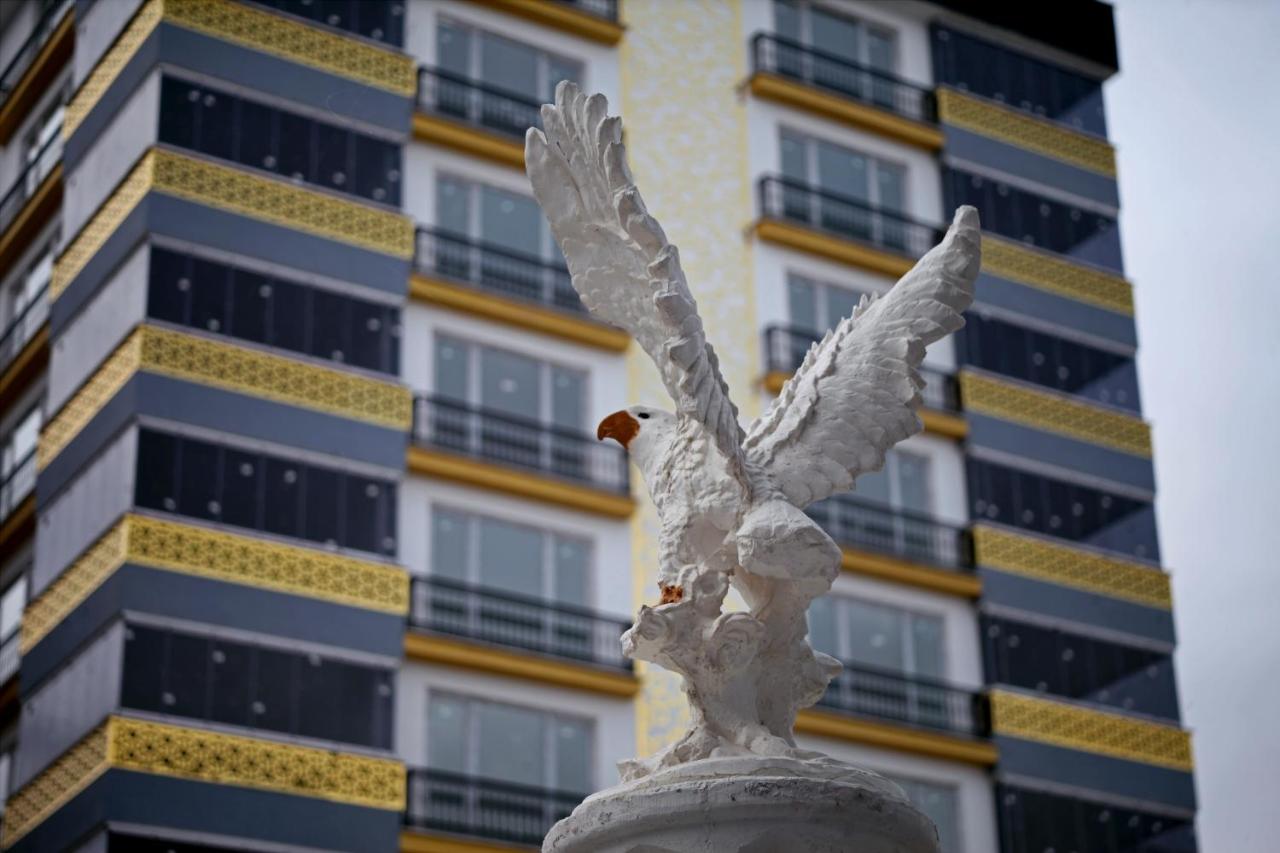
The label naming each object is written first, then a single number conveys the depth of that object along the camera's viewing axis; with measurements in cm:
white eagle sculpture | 1130
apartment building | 2984
